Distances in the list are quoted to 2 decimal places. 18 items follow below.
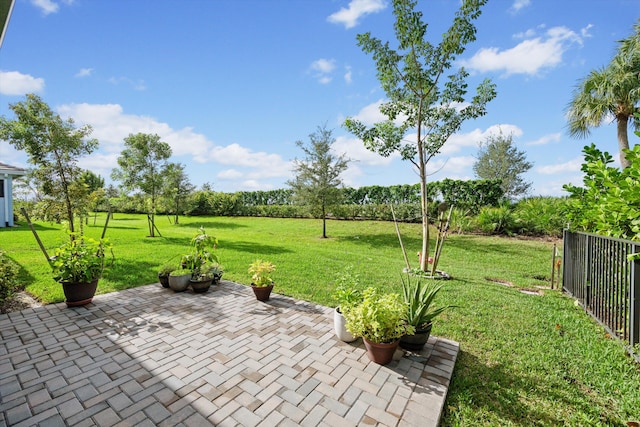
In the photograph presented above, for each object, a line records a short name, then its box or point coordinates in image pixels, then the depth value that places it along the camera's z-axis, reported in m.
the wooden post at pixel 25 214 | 5.04
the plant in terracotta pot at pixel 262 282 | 4.71
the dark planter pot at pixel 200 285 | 5.13
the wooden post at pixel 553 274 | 5.82
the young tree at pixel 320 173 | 13.77
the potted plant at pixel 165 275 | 5.41
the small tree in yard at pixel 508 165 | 27.69
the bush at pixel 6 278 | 4.29
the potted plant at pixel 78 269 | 4.27
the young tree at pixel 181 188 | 19.93
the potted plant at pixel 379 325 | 2.75
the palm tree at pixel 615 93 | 12.22
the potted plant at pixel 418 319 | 3.12
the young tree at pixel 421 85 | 6.68
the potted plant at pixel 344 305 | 3.23
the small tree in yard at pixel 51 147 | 7.14
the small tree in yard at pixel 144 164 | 13.20
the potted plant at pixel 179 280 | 5.20
